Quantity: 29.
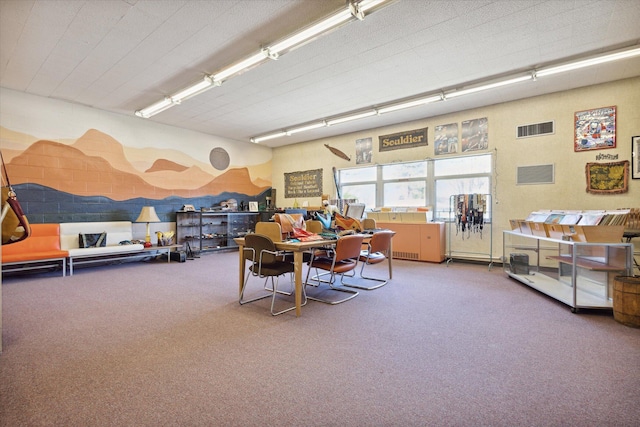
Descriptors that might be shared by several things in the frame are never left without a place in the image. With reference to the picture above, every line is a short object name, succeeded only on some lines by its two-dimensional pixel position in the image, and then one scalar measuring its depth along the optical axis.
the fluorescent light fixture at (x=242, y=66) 4.03
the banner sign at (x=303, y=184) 9.14
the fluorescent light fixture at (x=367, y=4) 2.98
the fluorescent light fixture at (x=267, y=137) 8.33
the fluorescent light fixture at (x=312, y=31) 3.19
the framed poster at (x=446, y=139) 6.67
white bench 5.64
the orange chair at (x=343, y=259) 3.63
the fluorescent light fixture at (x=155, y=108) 5.86
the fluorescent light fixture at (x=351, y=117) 6.58
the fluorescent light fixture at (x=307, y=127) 7.44
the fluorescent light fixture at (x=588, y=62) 3.99
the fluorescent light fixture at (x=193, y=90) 4.89
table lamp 6.75
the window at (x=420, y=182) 6.54
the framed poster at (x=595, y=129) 5.05
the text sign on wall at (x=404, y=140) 7.14
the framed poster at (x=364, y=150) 8.02
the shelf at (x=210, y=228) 7.87
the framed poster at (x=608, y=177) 4.94
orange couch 4.98
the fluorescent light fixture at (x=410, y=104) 5.66
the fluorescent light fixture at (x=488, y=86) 4.79
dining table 3.24
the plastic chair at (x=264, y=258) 3.37
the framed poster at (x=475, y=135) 6.30
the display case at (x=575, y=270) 3.38
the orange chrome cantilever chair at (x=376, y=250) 4.27
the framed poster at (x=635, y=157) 4.83
